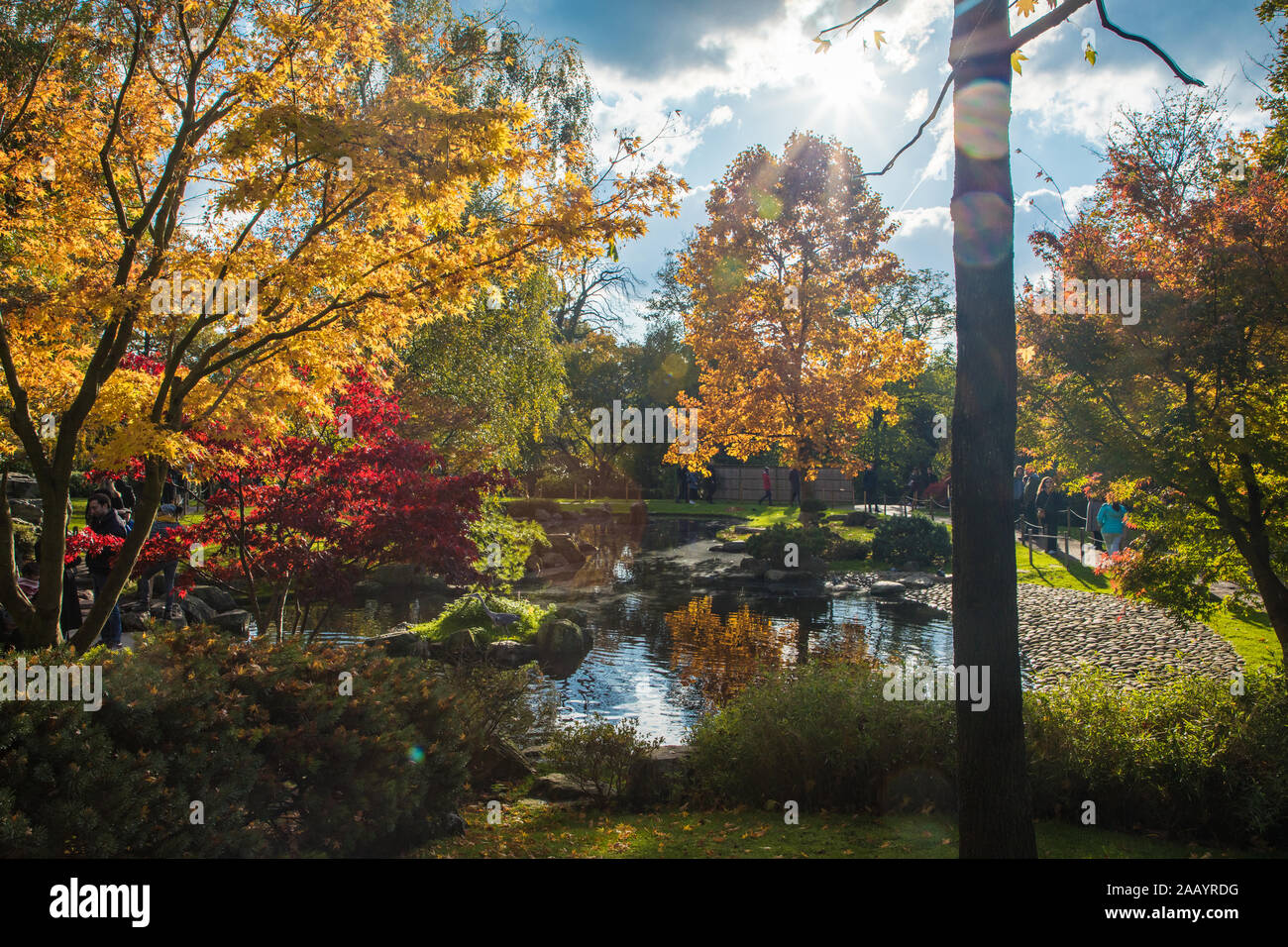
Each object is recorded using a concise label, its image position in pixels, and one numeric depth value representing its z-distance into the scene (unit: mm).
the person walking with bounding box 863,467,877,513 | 36688
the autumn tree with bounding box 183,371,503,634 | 8508
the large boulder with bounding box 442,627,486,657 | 10945
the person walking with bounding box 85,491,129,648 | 9836
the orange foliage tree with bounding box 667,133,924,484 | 22172
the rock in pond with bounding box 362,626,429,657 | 11211
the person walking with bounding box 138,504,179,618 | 12062
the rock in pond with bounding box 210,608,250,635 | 12344
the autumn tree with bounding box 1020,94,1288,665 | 7367
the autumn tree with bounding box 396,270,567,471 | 17016
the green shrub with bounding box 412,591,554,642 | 12820
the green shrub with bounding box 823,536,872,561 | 22508
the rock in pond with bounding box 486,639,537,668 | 11820
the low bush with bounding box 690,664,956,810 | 6199
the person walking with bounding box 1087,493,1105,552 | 20550
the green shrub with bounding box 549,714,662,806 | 6520
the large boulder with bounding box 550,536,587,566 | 22941
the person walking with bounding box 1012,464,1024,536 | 24219
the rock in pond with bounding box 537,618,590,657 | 12258
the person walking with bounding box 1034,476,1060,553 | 20844
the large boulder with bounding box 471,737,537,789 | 6855
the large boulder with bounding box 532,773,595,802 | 6516
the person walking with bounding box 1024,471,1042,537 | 25250
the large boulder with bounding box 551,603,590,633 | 14320
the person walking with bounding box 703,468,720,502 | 45250
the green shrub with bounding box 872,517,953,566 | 21078
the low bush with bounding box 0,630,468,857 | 3631
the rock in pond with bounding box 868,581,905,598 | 17984
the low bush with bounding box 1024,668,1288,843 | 5445
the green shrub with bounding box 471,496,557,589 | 14867
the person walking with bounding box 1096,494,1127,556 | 17438
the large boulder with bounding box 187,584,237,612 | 14406
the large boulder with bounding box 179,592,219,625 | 12859
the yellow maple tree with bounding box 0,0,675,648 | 6227
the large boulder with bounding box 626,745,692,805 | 6457
